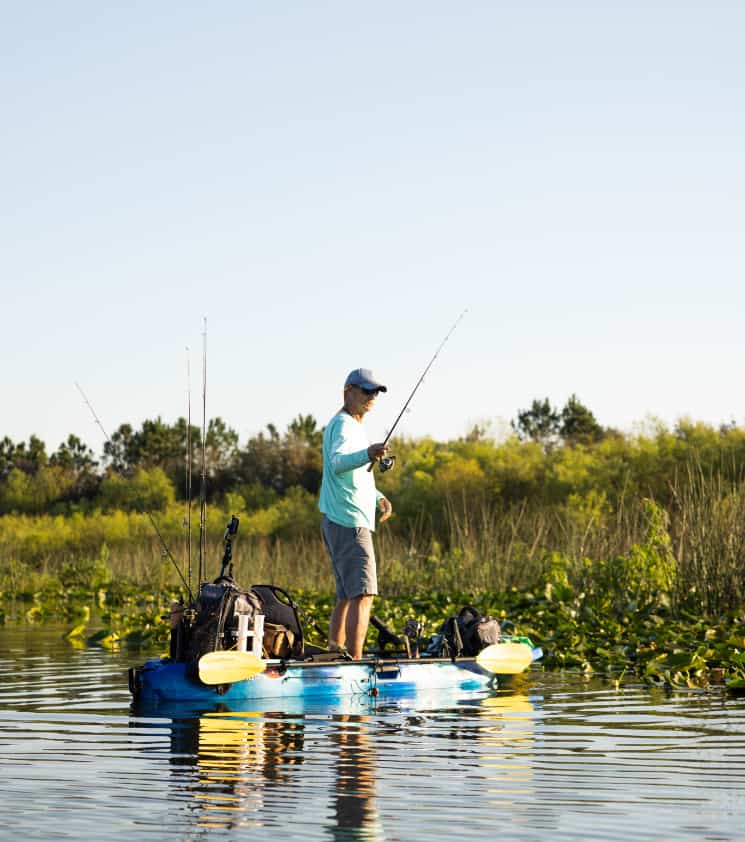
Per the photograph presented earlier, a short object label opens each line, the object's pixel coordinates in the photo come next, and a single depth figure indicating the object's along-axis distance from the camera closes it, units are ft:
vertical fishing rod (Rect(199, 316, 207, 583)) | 33.26
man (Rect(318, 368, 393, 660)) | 33.60
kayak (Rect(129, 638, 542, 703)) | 31.94
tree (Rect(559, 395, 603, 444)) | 200.01
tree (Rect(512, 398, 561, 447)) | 217.77
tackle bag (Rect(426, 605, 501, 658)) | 36.32
